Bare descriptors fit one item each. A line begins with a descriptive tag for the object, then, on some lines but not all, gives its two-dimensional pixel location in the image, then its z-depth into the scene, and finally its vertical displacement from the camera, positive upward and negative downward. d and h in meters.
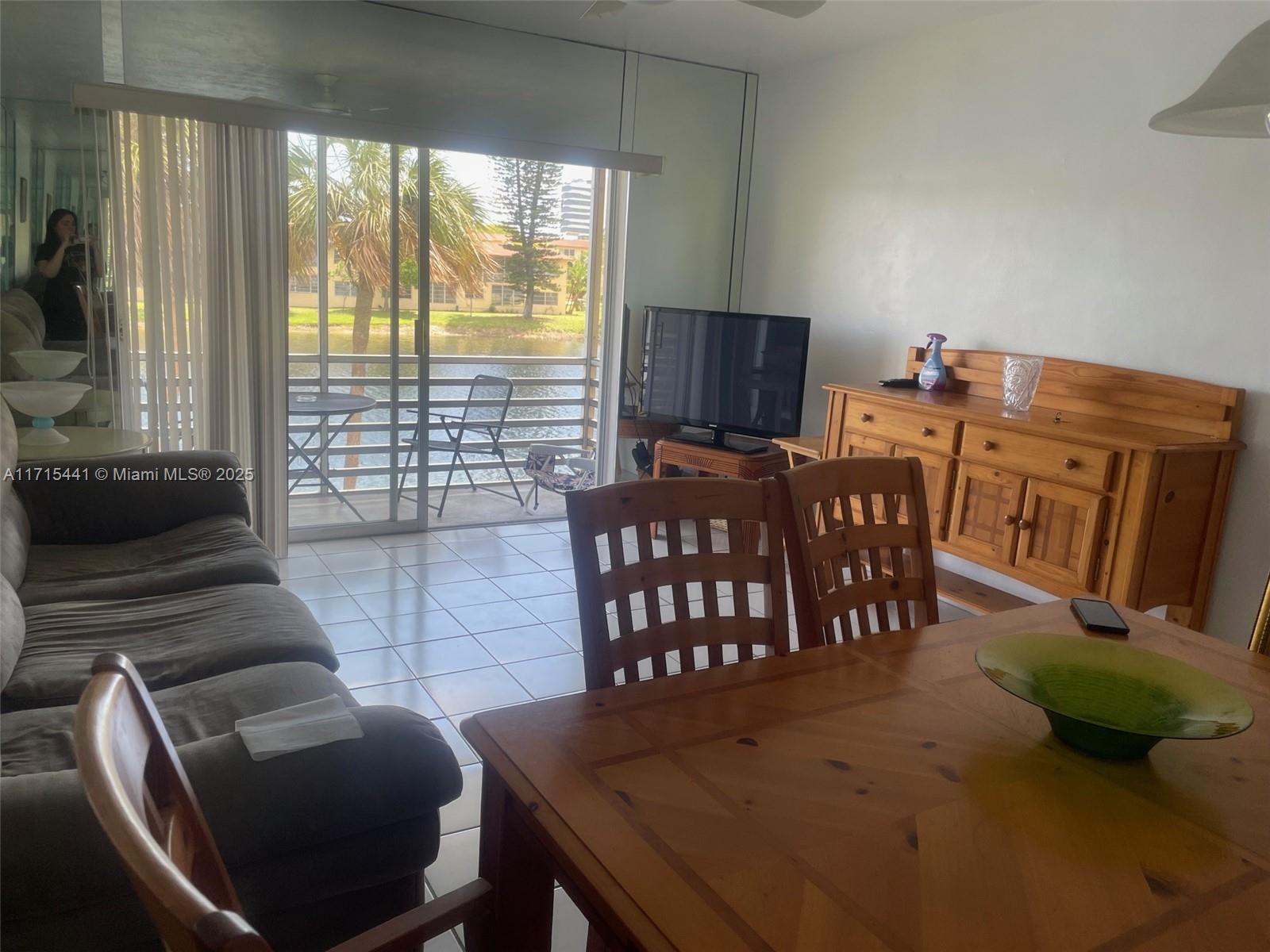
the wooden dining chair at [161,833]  0.57 -0.41
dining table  0.87 -0.56
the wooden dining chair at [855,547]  1.69 -0.44
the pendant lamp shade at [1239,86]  1.24 +0.36
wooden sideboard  2.88 -0.48
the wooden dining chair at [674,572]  1.45 -0.44
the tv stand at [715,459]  4.62 -0.76
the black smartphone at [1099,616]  1.65 -0.52
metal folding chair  5.00 -0.69
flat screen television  4.60 -0.30
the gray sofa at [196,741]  1.27 -0.86
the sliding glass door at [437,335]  4.38 -0.21
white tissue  1.47 -0.75
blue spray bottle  3.92 -0.19
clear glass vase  3.51 -0.18
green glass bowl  1.18 -0.49
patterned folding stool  5.02 -0.93
